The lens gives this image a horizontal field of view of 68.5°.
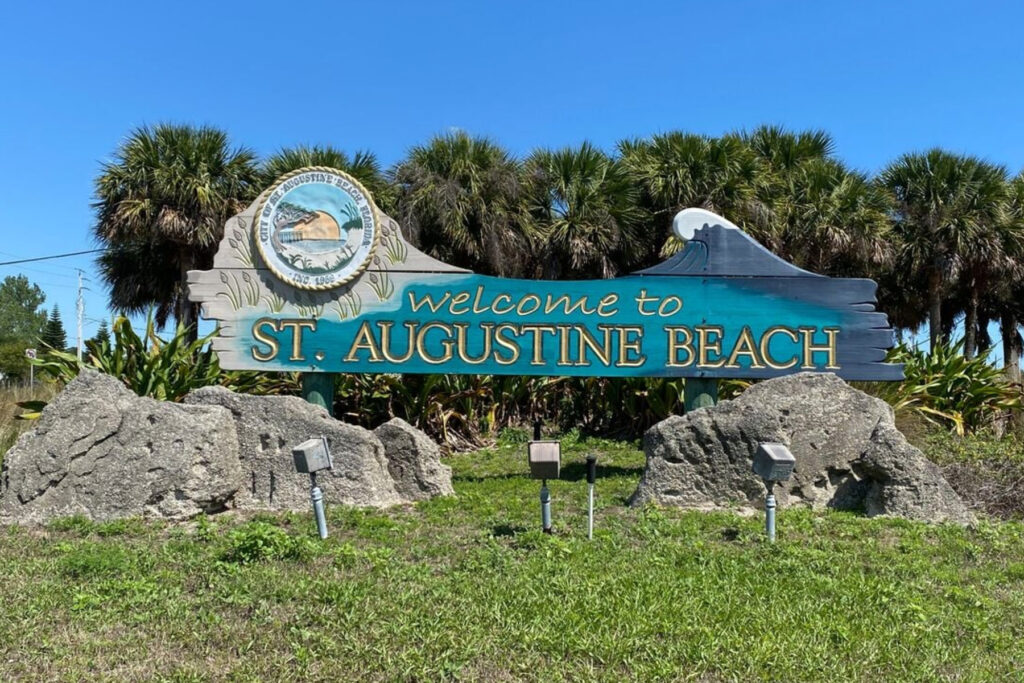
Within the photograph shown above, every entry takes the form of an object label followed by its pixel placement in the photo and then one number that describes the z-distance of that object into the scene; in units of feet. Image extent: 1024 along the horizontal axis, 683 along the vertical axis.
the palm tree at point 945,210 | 56.24
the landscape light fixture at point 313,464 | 19.42
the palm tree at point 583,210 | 50.29
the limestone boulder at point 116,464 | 21.95
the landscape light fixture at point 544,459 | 18.40
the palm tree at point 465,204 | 49.83
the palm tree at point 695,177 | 50.21
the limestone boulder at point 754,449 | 24.00
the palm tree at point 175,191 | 49.78
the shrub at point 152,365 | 33.17
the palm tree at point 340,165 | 50.24
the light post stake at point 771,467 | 18.58
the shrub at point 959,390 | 38.01
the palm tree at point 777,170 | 50.44
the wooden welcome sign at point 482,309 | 30.07
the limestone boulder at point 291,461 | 23.82
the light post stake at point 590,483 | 19.15
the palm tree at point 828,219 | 53.11
